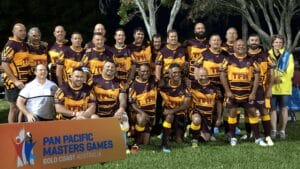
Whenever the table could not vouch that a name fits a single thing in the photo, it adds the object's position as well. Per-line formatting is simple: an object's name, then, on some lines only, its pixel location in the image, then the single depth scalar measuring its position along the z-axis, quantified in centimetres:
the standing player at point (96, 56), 1054
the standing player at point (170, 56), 1123
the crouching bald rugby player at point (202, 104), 1101
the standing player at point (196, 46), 1148
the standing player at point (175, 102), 1065
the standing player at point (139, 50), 1127
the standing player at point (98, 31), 1088
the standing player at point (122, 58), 1102
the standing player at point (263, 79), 1109
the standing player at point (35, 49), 1061
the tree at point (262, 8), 2417
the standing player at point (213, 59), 1123
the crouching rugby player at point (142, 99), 1062
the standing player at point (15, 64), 1023
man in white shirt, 952
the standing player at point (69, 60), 1066
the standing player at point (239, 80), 1086
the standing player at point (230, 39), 1168
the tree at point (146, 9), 2394
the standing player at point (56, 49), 1093
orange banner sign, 669
